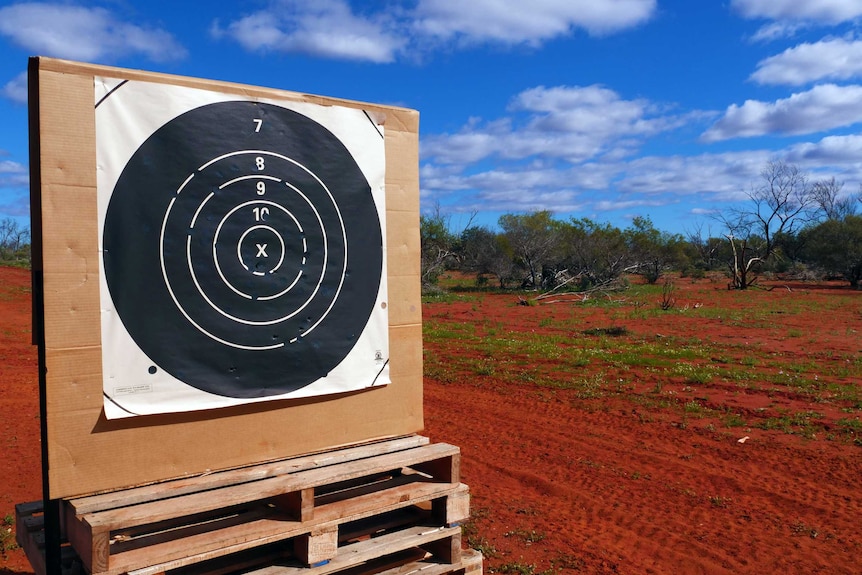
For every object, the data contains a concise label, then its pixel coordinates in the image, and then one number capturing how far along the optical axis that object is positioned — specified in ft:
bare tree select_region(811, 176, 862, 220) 189.47
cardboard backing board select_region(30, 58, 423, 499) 8.14
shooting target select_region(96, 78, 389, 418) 8.73
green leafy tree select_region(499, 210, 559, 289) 125.36
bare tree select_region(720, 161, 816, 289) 122.31
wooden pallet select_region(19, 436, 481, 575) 8.34
